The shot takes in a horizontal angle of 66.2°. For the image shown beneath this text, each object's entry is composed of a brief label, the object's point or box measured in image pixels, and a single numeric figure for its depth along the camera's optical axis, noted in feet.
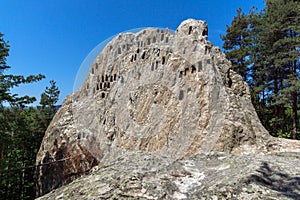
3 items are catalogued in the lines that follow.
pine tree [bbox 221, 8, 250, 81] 47.74
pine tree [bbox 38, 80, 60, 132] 57.36
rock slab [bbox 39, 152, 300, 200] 6.19
